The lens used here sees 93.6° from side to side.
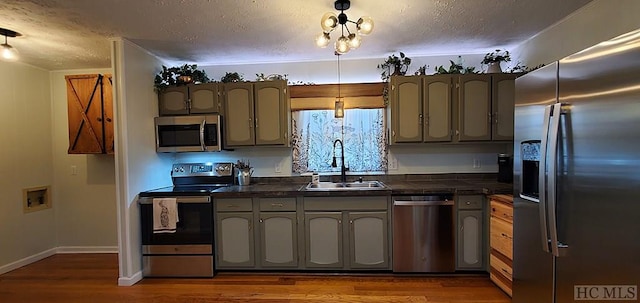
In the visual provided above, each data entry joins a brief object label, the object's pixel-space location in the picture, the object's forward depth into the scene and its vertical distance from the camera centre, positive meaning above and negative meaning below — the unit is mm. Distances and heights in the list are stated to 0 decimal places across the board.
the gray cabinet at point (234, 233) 2998 -859
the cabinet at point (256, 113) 3238 +362
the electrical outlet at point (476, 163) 3467 -224
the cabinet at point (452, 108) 3076 +376
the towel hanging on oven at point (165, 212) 2932 -623
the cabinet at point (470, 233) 2842 -846
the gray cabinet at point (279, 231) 2969 -838
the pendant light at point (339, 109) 3094 +378
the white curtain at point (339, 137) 3510 +76
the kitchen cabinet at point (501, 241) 2449 -835
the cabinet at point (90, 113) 3377 +409
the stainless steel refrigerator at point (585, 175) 1122 -138
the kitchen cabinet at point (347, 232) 2902 -845
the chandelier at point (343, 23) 2021 +812
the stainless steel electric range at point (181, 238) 2958 -896
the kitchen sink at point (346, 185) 3184 -434
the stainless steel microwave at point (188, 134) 3227 +155
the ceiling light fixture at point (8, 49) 2552 +880
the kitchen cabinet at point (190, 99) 3268 +533
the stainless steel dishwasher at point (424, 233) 2838 -841
